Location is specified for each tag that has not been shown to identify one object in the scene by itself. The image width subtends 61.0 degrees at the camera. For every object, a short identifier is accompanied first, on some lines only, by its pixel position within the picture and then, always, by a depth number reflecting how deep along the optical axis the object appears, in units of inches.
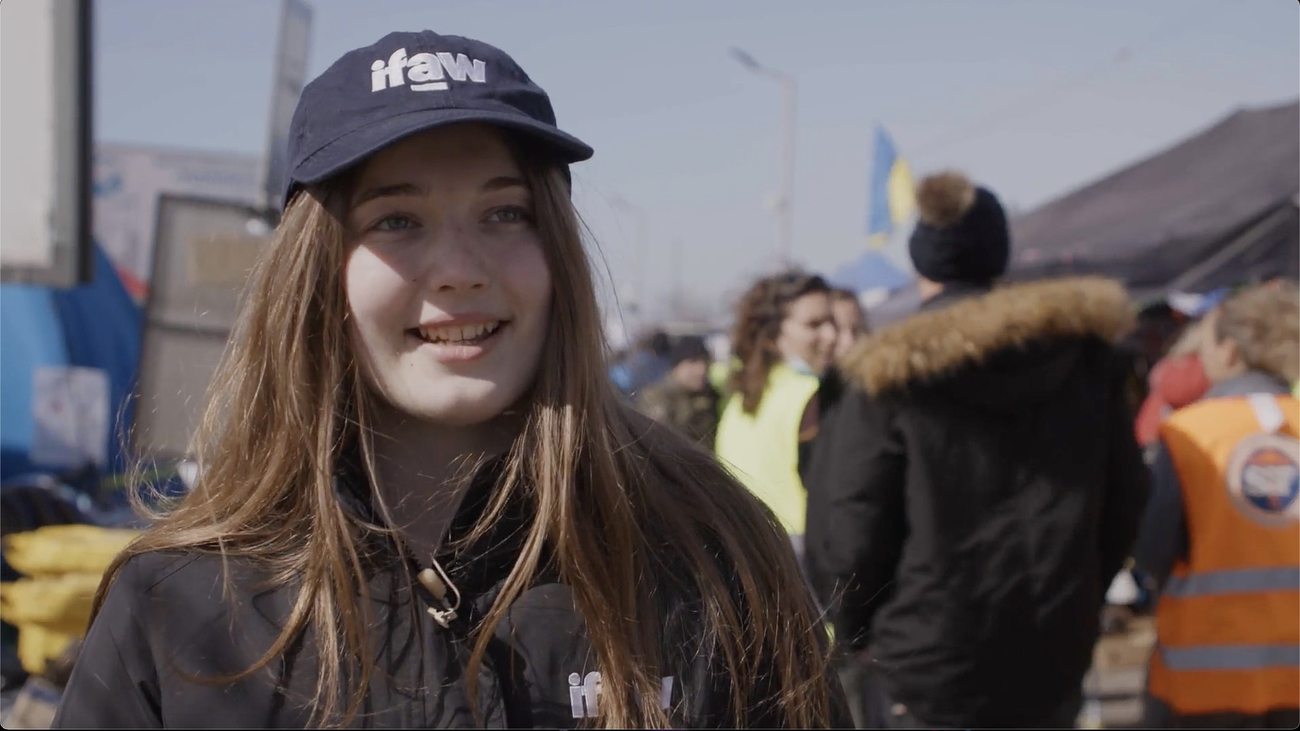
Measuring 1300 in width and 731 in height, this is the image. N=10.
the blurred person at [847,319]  190.9
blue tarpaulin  205.8
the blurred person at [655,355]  475.5
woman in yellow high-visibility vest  169.3
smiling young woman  53.4
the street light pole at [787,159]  883.7
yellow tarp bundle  133.6
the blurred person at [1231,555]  123.2
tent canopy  265.0
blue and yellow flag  507.2
